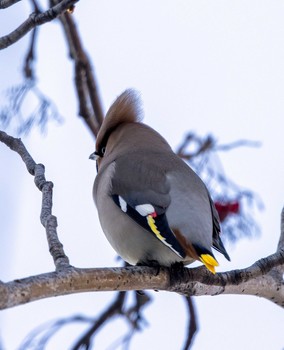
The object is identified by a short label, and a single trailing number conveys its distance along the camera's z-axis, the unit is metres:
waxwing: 6.78
